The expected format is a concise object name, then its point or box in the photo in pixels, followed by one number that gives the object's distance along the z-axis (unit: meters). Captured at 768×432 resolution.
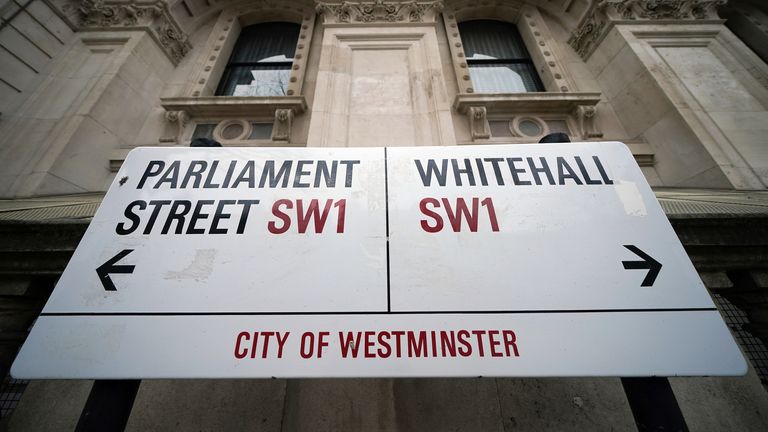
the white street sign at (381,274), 0.74
